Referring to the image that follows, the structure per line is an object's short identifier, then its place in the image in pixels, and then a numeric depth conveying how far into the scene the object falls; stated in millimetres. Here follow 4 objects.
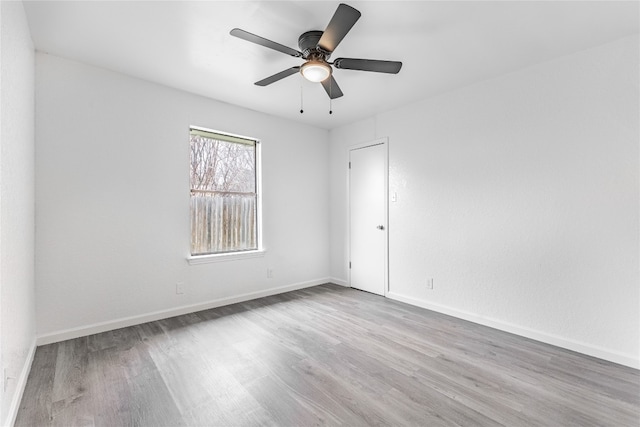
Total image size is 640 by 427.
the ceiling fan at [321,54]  1904
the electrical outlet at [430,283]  3553
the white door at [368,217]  4141
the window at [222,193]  3578
